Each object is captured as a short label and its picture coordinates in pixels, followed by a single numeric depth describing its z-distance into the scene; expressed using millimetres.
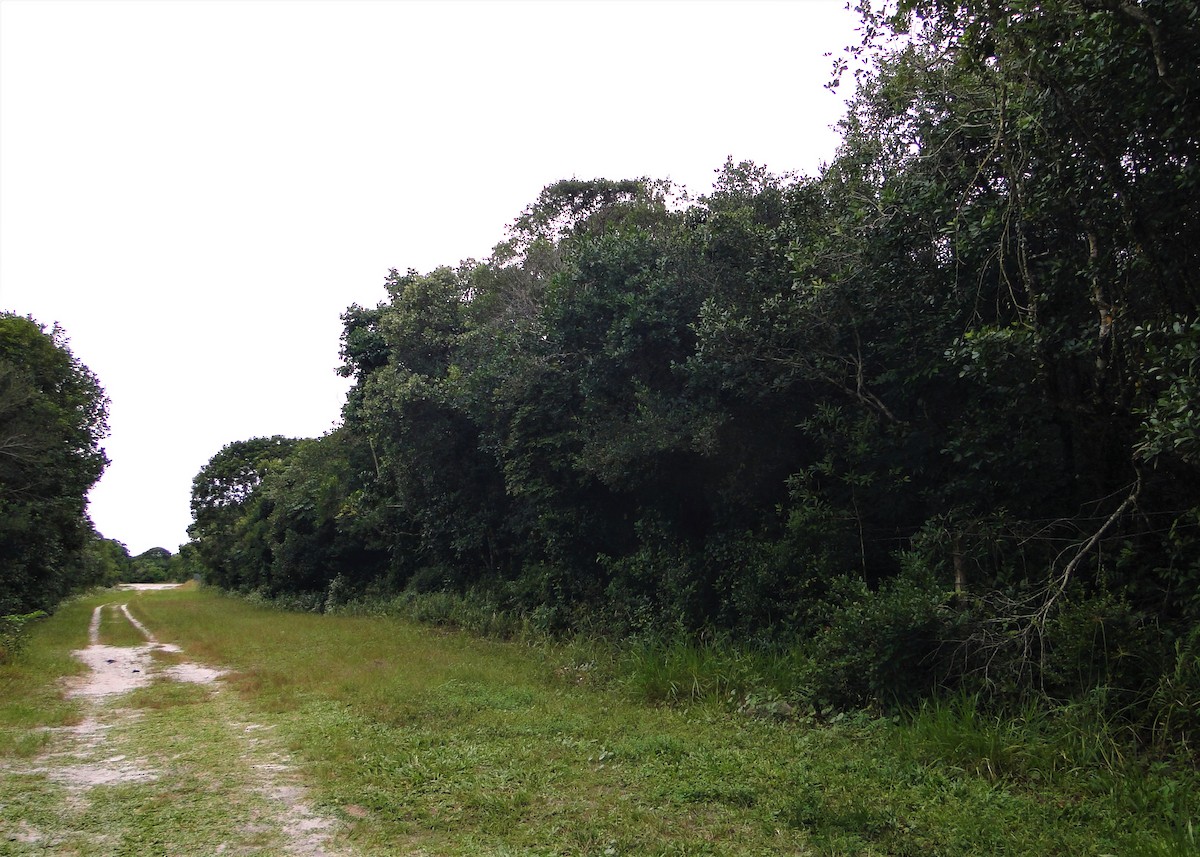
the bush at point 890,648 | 7949
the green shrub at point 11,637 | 13719
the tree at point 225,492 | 55312
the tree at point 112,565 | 33325
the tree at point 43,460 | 21469
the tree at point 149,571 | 104312
